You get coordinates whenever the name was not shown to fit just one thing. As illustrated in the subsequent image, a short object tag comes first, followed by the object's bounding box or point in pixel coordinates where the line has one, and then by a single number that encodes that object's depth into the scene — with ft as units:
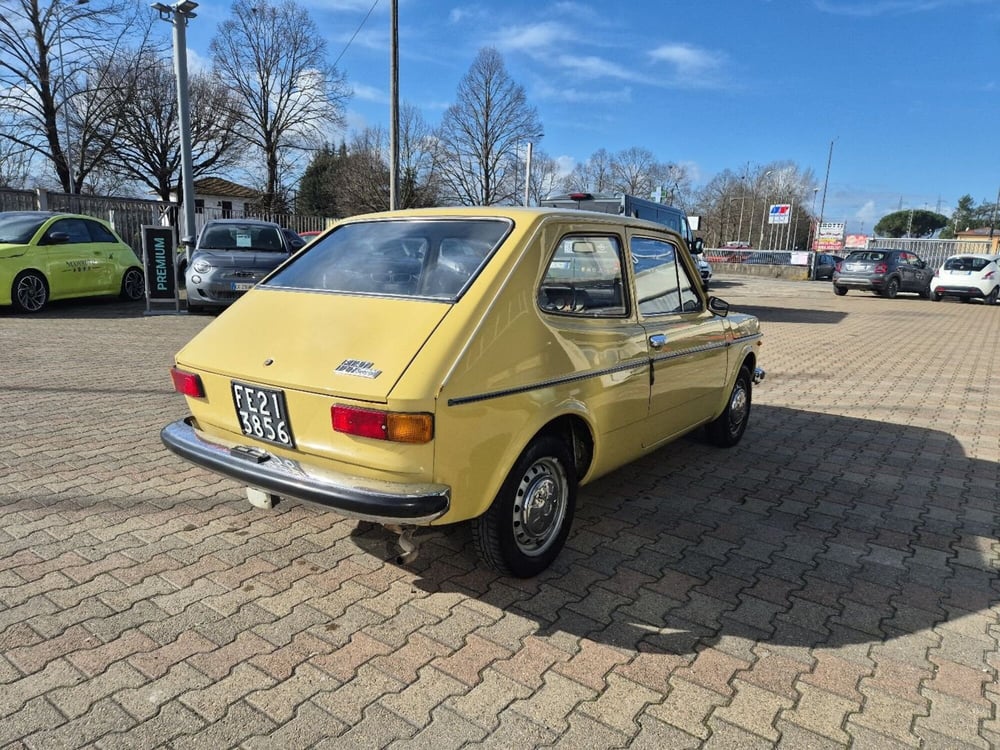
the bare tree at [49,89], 90.38
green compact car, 35.88
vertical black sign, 39.52
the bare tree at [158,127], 114.01
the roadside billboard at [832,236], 221.46
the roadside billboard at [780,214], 184.01
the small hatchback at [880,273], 78.23
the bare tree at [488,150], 167.84
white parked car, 73.46
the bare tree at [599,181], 218.59
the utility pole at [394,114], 54.95
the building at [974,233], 265.85
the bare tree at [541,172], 179.88
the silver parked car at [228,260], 37.45
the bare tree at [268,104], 141.18
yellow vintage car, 8.50
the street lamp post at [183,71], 43.09
